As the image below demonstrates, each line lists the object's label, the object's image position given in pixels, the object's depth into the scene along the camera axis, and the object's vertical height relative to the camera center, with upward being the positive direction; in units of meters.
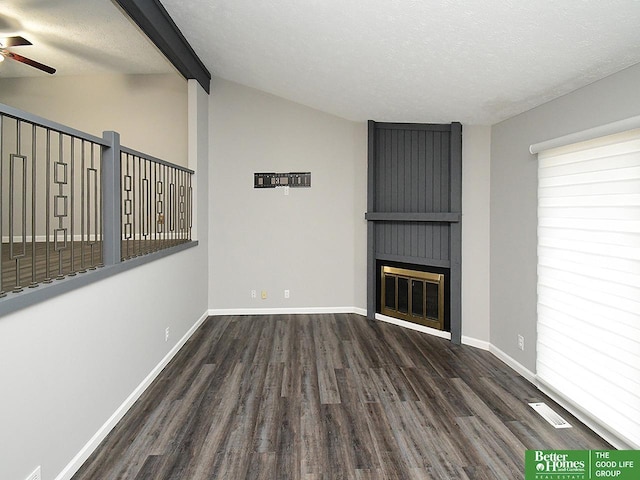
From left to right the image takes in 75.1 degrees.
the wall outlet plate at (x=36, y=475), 1.84 -1.08
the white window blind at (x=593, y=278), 2.41 -0.28
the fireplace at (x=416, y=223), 4.44 +0.14
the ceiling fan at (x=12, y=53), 3.82 +1.75
